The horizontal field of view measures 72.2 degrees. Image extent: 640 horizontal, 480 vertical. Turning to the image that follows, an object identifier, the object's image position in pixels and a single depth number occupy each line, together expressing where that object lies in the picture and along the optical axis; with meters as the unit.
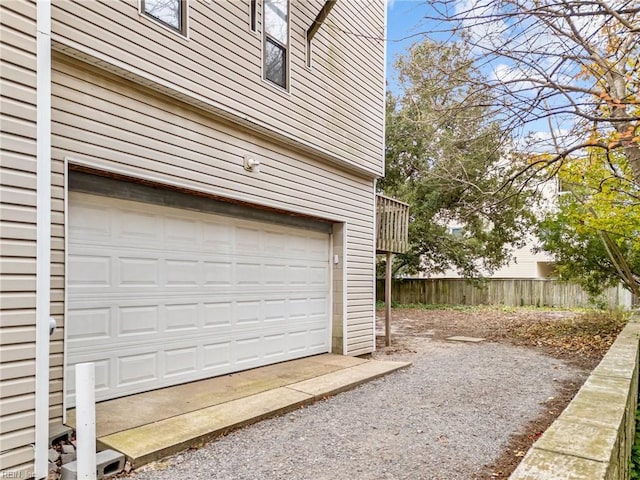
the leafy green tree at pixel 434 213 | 15.93
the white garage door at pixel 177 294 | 4.17
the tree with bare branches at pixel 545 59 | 3.75
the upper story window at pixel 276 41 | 5.87
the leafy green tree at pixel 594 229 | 7.58
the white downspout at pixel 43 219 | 3.04
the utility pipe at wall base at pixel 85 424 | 2.87
